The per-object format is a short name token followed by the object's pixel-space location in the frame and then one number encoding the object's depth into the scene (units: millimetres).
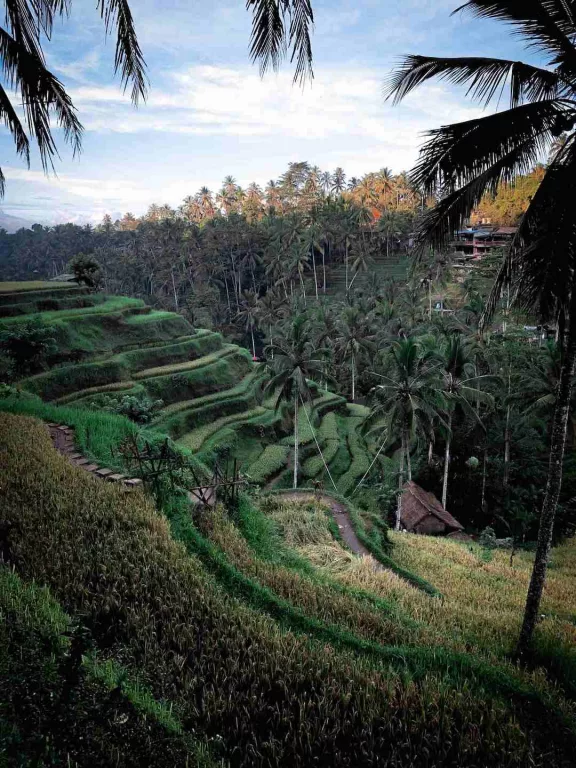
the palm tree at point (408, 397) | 22688
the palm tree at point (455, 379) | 25062
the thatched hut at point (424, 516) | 23484
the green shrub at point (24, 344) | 21781
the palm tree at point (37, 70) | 3387
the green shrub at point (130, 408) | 19406
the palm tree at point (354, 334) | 42188
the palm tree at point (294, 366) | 25625
